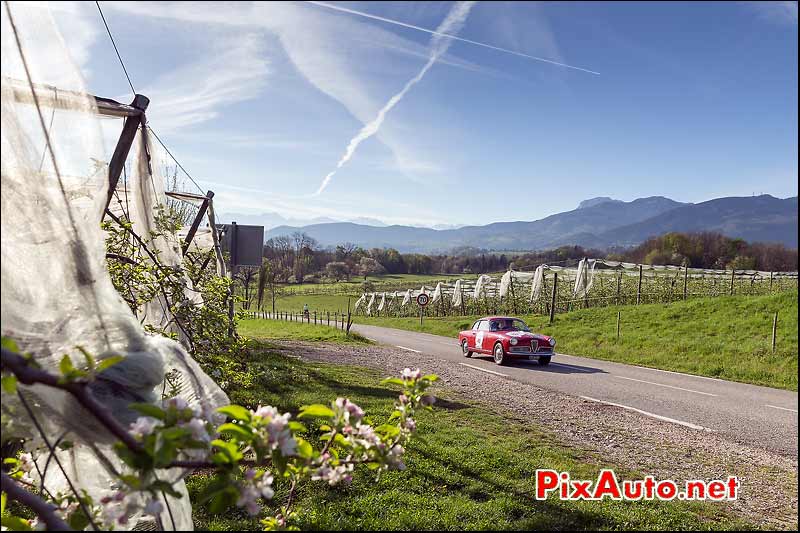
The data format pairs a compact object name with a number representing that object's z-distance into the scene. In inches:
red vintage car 517.0
